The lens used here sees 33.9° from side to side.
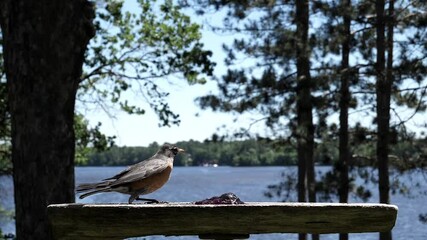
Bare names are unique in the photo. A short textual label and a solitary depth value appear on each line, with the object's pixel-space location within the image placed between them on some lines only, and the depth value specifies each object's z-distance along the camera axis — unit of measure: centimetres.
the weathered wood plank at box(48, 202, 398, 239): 323
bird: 342
